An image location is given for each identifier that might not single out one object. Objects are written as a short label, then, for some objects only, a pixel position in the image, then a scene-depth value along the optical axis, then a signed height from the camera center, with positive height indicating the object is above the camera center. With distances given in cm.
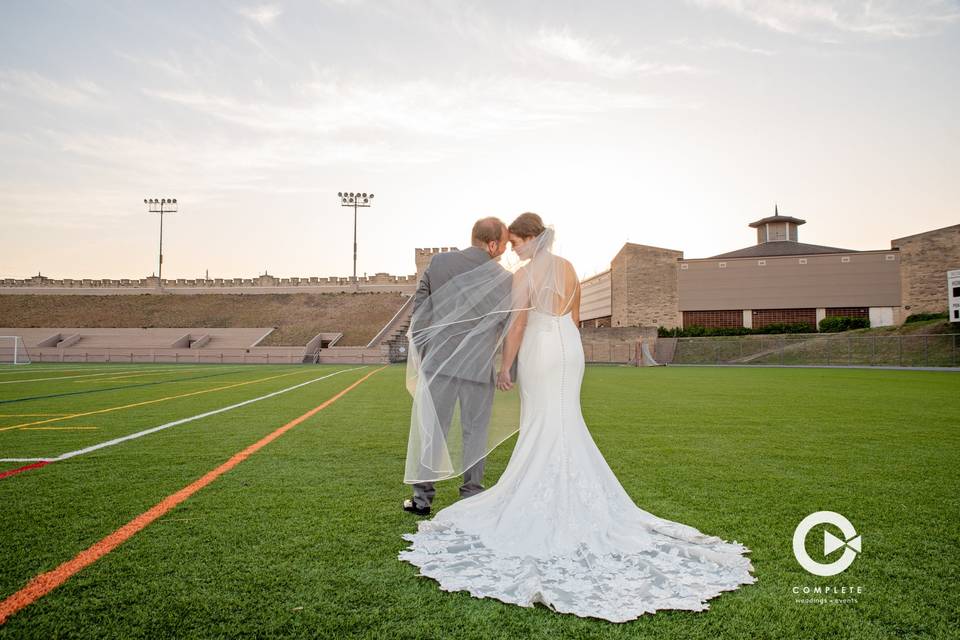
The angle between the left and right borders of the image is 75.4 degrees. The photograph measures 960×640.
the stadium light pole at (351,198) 7206 +1668
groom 462 -31
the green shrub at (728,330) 5138 +97
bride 295 -109
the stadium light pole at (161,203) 7204 +1623
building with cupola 5303 +522
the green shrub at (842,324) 5091 +144
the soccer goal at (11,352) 4284 -77
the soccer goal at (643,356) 4275 -105
